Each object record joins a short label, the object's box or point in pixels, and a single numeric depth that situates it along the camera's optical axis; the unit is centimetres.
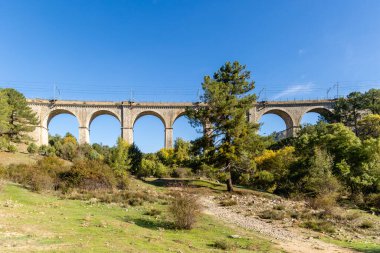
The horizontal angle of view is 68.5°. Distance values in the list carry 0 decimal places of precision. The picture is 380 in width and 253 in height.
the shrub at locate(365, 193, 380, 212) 1748
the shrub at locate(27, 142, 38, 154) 3534
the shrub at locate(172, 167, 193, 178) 3497
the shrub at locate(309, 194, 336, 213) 1365
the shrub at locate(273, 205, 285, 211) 1482
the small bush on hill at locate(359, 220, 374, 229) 1170
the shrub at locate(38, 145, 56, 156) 3617
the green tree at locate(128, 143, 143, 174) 3281
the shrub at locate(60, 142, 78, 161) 3621
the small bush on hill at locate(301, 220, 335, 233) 1050
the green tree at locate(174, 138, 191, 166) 3858
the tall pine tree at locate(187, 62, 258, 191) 2125
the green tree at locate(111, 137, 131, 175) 2509
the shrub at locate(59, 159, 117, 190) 1717
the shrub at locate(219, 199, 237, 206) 1611
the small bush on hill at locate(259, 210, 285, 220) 1260
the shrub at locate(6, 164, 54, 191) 1577
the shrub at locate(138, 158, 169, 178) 3238
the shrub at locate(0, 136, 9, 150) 3089
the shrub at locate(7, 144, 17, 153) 3209
